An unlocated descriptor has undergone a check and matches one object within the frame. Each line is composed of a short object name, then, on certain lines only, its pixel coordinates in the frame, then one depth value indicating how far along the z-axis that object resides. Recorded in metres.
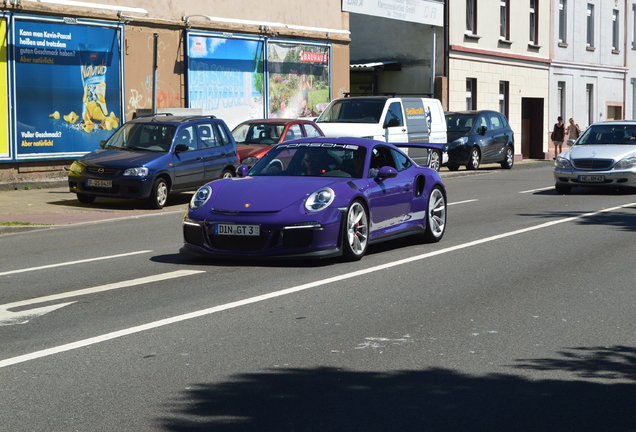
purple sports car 9.77
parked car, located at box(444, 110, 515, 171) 29.80
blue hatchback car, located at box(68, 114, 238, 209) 17.39
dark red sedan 21.70
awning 37.41
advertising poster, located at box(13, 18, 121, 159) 21.64
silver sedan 19.66
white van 24.06
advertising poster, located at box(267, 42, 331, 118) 29.38
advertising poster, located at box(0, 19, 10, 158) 21.05
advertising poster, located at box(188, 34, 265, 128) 26.48
